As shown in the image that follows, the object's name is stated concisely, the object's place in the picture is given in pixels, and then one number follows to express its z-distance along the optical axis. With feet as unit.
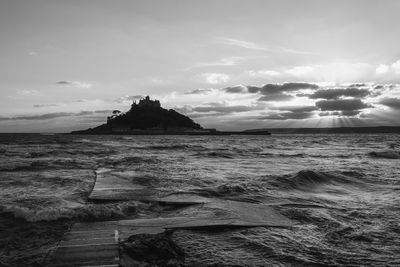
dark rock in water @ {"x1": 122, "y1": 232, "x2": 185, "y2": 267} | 14.35
